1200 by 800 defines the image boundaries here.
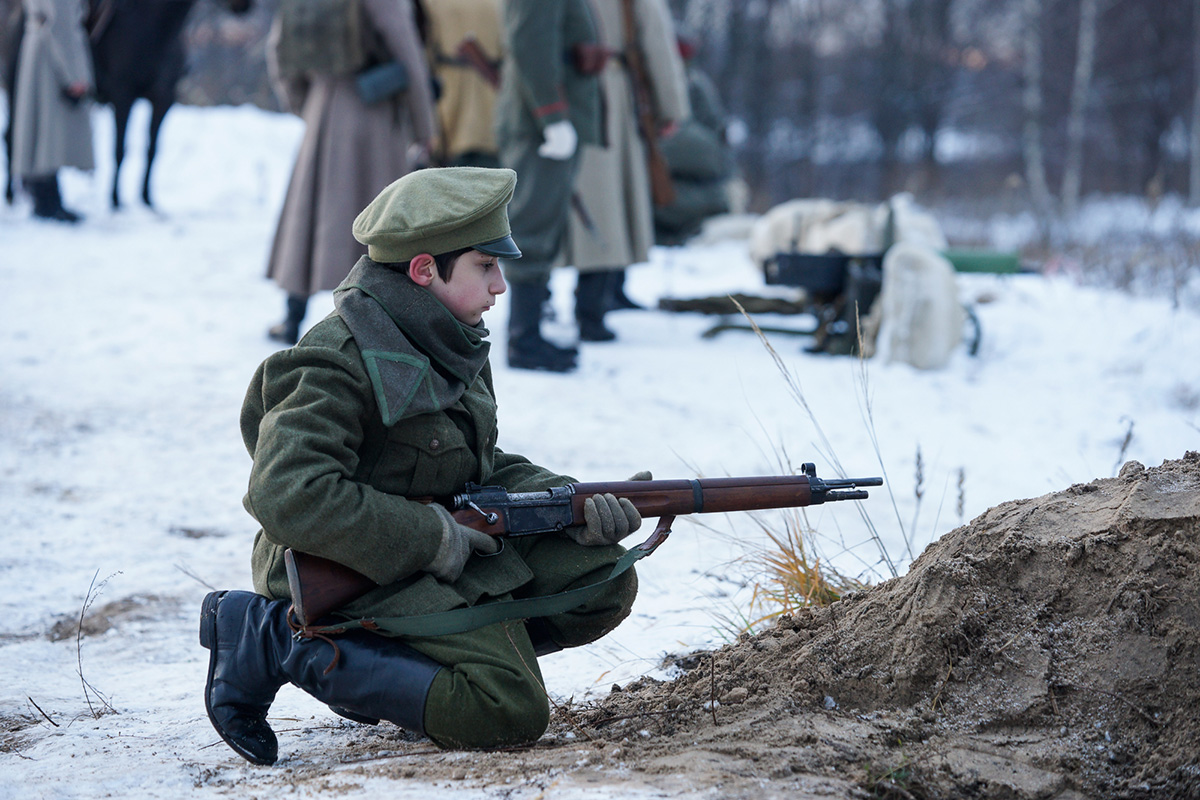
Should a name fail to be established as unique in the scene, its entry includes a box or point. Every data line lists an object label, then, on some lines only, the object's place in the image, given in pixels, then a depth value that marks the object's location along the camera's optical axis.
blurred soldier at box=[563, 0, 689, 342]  11.14
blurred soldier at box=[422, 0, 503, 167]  11.47
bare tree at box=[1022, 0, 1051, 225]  31.94
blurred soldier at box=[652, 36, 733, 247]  17.16
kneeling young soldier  3.68
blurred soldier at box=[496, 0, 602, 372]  9.96
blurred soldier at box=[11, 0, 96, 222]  15.20
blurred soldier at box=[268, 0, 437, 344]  9.88
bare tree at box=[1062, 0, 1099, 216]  31.98
